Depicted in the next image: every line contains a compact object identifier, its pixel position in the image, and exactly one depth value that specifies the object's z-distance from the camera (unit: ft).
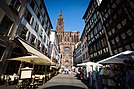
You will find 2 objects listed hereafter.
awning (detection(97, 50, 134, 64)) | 15.49
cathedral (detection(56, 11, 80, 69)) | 196.24
